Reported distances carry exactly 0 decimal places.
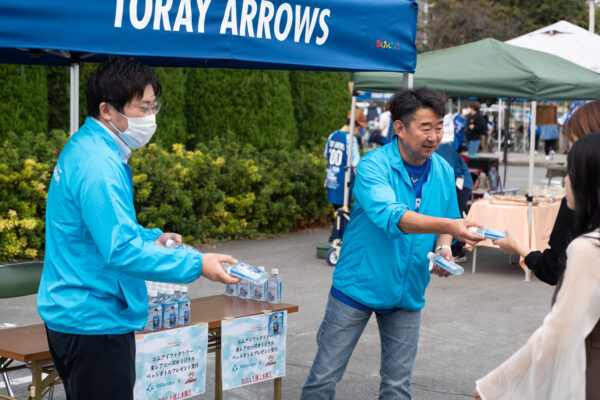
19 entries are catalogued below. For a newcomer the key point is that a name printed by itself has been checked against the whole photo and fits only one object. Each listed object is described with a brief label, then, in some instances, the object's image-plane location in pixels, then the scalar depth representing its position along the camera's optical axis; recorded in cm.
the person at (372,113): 2703
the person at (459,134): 1524
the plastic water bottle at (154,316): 379
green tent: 897
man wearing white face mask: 257
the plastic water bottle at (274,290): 453
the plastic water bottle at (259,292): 458
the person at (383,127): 1972
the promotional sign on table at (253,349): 412
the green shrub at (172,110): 1213
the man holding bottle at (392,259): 365
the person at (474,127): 1881
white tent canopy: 1367
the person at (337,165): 1041
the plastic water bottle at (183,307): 395
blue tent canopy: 318
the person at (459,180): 952
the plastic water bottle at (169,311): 387
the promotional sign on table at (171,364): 369
